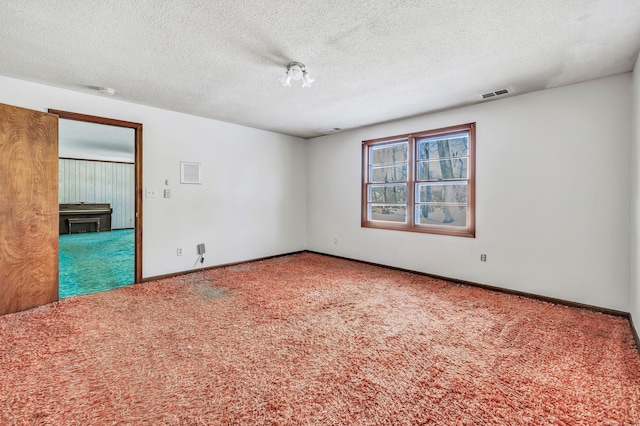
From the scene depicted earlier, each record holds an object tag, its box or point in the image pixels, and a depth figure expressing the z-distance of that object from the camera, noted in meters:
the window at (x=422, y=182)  4.01
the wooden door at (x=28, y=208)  2.81
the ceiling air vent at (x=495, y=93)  3.32
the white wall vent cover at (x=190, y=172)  4.35
